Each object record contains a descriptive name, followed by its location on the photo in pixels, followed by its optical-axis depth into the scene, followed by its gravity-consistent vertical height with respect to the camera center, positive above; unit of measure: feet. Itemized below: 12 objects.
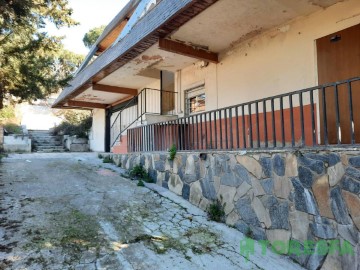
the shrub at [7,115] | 58.07 +9.14
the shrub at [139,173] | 25.12 -1.88
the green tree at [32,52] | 23.94 +9.77
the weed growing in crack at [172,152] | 21.42 +0.07
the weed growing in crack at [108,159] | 34.09 -0.71
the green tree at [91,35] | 79.19 +34.64
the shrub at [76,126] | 60.85 +6.25
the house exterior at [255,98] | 11.39 +4.65
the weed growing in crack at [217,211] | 16.30 -3.57
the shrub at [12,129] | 56.96 +5.50
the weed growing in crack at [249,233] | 14.26 -4.26
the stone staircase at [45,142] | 54.95 +2.61
